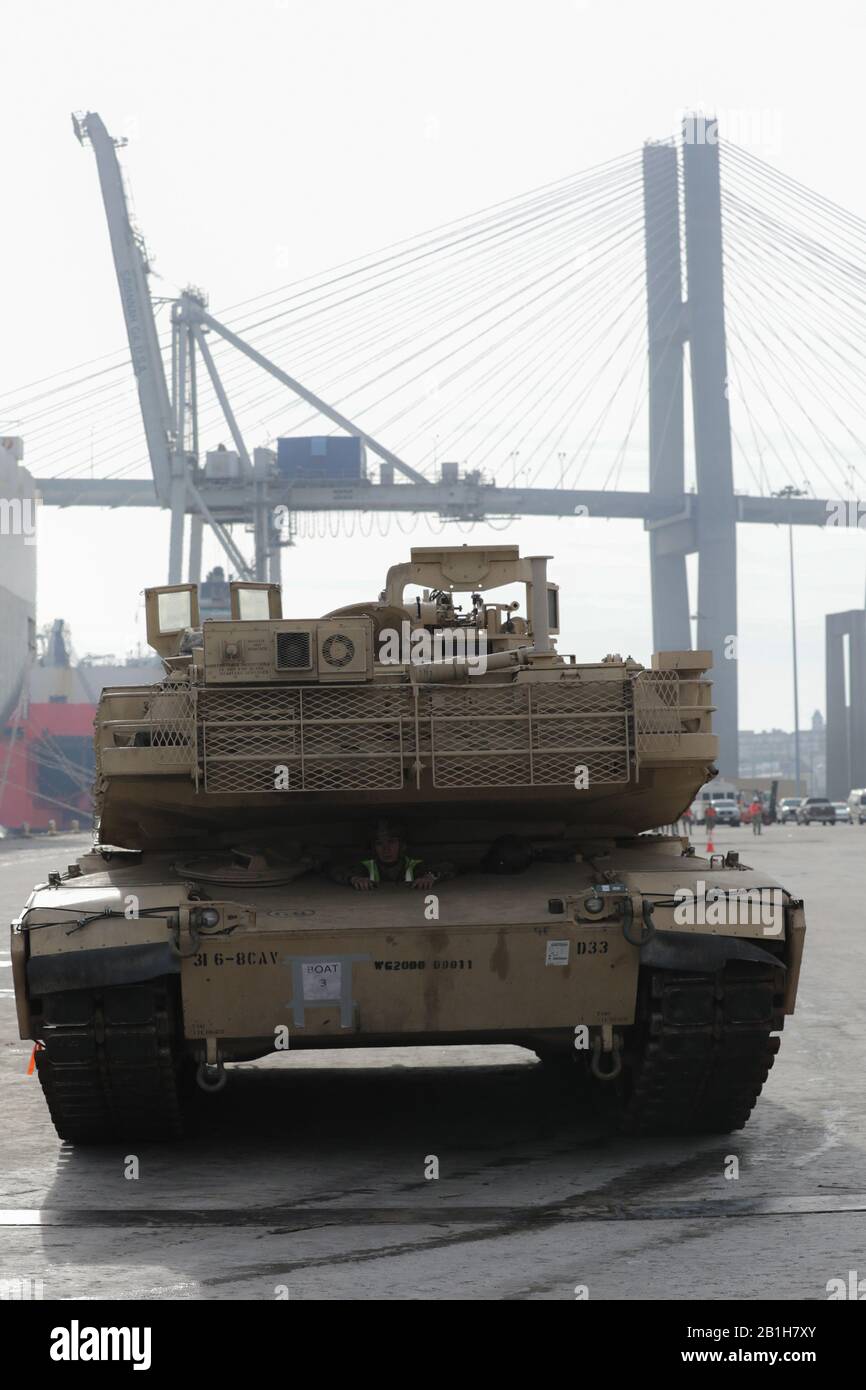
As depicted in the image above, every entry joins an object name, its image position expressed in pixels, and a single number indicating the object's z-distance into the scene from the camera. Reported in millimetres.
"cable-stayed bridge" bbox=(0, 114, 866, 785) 76688
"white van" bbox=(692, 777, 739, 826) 73625
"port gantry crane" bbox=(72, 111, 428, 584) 76875
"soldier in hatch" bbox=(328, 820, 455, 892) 9953
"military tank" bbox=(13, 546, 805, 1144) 9070
